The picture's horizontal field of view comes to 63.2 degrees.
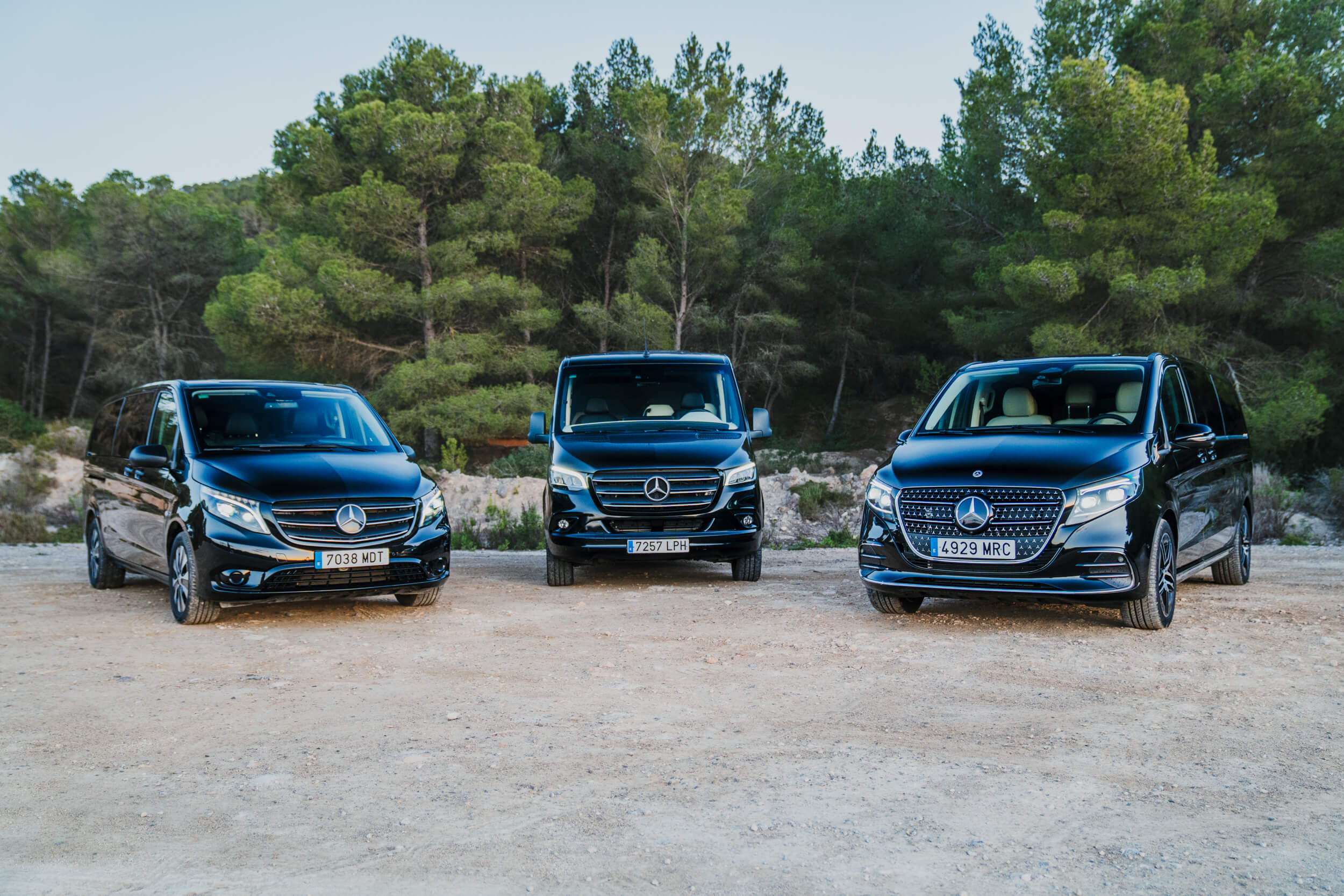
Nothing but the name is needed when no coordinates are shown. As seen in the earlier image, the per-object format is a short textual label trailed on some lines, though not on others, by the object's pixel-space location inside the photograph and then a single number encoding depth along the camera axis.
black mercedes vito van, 7.94
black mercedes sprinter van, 9.88
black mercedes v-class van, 7.29
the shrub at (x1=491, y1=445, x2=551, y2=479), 30.61
